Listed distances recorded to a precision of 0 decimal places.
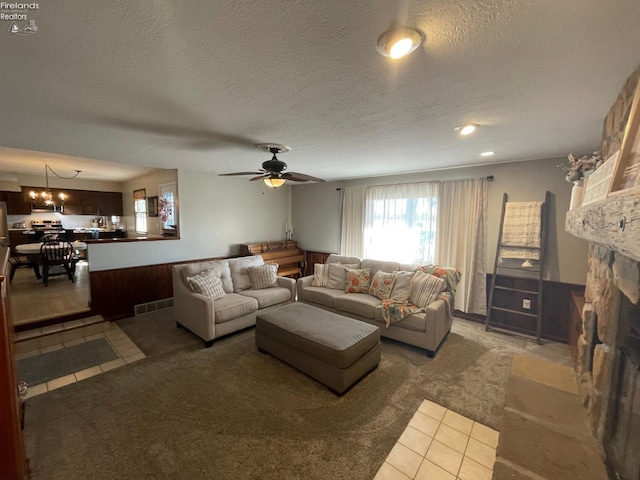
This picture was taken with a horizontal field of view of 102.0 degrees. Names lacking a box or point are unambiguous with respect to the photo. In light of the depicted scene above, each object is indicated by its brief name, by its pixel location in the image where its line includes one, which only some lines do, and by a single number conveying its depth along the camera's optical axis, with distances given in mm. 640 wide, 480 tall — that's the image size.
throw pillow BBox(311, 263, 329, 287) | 4121
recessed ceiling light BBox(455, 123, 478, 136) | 2158
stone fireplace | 1139
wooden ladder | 3350
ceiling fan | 2689
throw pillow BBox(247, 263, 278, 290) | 3952
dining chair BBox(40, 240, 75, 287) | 4988
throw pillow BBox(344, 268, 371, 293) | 3750
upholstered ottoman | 2275
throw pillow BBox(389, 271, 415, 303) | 3361
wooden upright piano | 5316
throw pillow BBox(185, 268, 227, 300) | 3254
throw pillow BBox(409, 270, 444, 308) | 3158
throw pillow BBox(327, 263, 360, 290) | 3994
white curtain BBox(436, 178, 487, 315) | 3820
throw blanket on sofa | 3004
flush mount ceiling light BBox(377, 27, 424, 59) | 1082
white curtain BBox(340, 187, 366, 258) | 5051
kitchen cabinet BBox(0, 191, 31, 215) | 6490
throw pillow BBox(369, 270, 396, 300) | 3496
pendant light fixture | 6777
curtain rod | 3684
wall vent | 4086
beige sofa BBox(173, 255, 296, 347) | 3072
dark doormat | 2484
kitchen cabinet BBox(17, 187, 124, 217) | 7219
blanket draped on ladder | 3404
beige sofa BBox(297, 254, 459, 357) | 2904
